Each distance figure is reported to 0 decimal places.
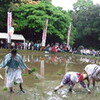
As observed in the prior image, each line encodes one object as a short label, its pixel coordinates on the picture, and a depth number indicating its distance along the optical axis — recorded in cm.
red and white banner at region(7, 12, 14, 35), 3519
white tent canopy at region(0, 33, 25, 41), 4116
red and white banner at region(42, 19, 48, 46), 3864
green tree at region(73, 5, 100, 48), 5463
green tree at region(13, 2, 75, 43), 4200
